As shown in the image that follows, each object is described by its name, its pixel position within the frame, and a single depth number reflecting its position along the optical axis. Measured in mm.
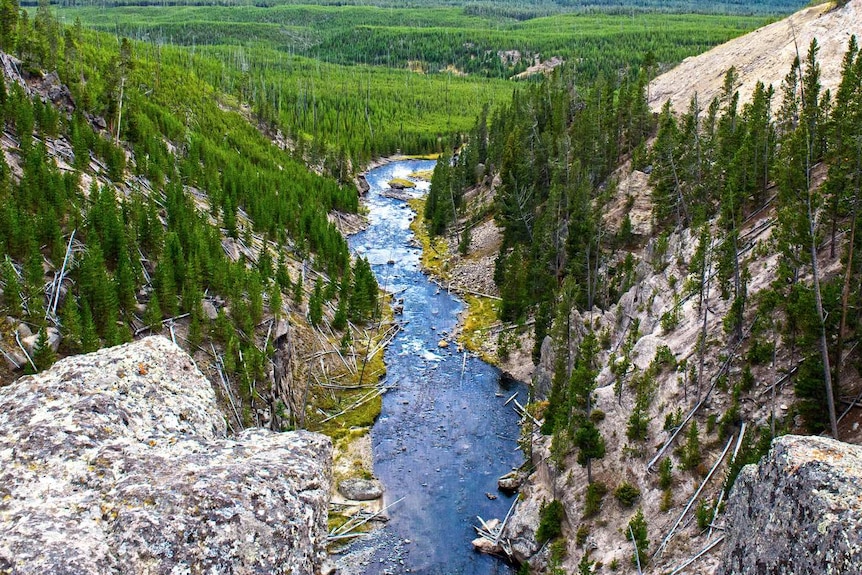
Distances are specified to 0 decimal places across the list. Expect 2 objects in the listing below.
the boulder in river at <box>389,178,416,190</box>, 129500
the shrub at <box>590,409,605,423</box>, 36750
